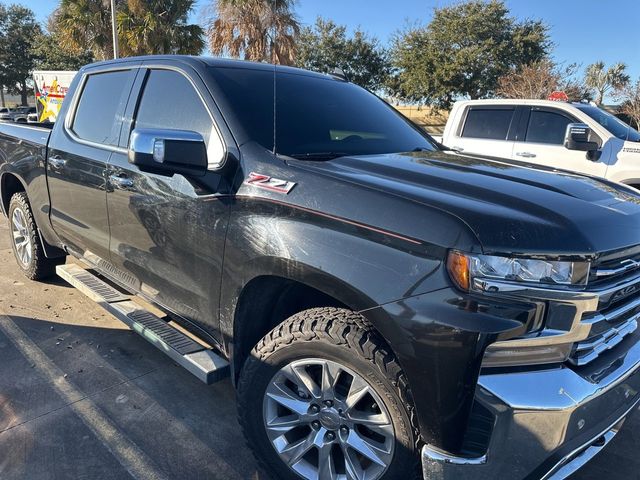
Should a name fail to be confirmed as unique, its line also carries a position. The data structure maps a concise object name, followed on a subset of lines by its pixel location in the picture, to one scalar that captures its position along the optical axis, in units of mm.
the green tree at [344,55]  35125
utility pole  17669
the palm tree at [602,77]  29764
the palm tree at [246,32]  20266
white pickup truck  6926
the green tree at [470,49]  28516
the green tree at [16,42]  39312
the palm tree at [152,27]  20391
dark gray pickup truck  1698
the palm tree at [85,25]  20766
